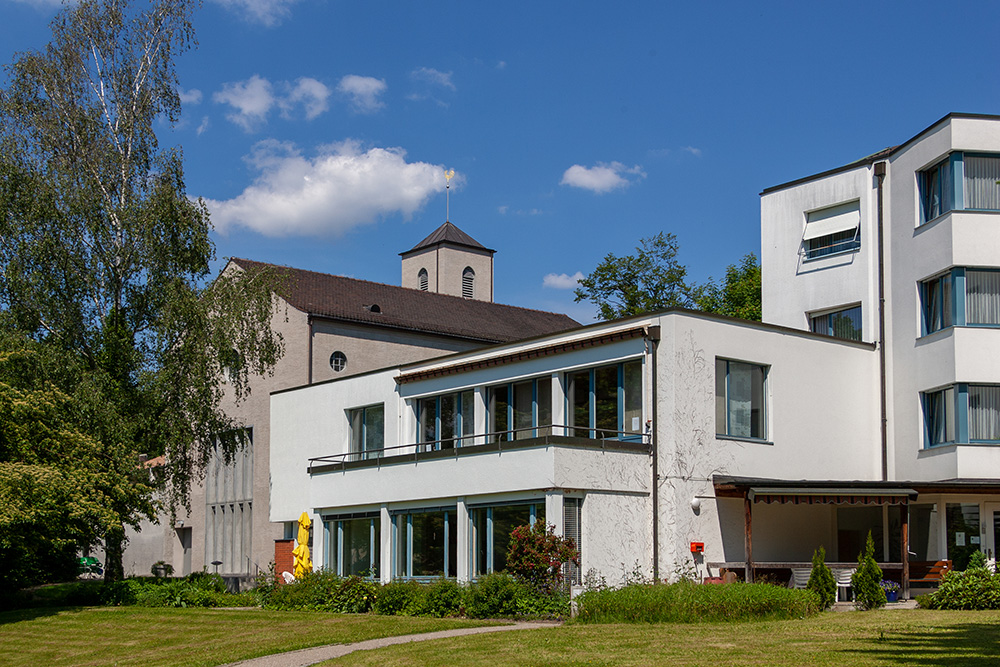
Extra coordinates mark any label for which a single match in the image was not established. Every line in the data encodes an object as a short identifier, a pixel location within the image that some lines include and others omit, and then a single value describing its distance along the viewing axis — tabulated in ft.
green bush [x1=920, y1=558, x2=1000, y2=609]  67.82
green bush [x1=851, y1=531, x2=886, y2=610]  70.08
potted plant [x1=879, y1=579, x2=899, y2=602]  77.56
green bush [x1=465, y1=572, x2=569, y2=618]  71.61
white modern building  80.18
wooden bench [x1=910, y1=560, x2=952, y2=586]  81.71
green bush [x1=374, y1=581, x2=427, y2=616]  77.93
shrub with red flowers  73.87
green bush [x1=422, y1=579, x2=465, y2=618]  75.92
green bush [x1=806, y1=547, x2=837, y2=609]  69.31
